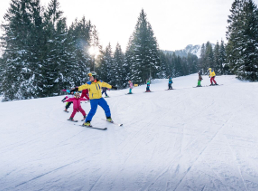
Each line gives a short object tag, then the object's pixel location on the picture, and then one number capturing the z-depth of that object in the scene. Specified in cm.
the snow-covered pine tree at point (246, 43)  2038
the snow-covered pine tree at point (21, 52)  1633
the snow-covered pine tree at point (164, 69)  6985
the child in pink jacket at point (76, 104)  625
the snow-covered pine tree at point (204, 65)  6696
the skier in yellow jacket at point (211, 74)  1460
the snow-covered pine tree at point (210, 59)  5762
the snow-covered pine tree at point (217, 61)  4986
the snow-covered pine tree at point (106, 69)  4188
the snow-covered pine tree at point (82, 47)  3009
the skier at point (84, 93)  635
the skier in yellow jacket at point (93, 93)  512
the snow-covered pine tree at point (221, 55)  4686
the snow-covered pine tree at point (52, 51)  1821
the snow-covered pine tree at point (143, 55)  2958
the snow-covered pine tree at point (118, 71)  4212
